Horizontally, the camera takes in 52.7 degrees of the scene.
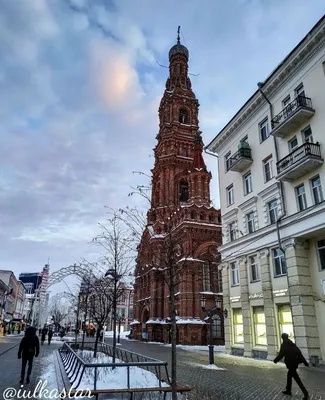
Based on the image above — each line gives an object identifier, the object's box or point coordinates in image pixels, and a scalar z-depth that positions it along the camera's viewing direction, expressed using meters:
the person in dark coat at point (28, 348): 10.66
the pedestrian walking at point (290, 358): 9.97
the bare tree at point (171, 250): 8.08
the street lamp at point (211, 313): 16.53
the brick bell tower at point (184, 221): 39.84
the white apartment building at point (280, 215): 17.67
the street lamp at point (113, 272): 18.01
